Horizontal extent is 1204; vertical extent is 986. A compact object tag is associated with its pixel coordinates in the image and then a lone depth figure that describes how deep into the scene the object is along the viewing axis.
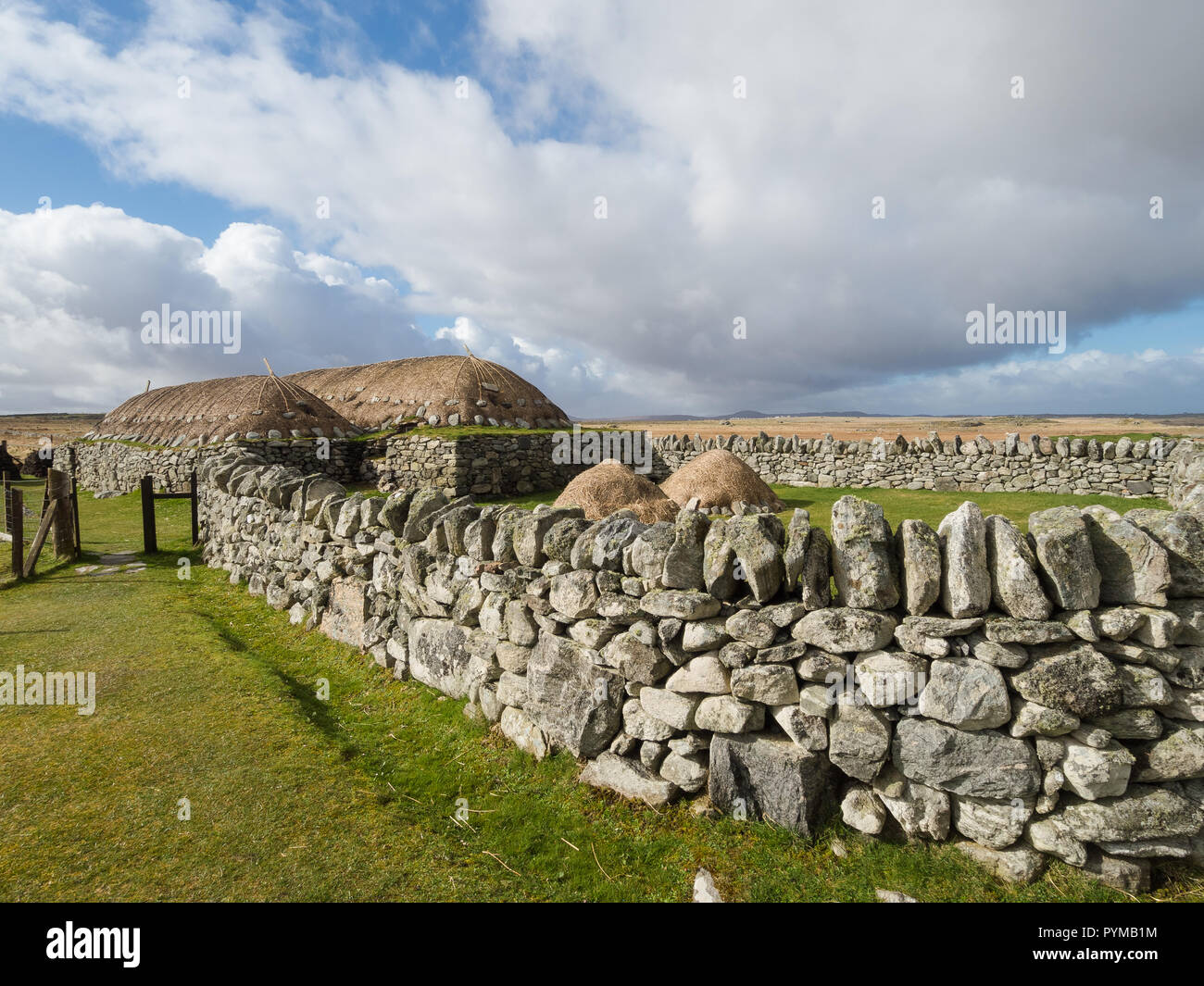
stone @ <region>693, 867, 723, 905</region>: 3.81
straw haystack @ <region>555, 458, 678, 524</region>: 14.42
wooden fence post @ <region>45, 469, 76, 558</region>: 12.20
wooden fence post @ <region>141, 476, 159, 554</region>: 13.41
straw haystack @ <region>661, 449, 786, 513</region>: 15.91
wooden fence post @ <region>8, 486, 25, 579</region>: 11.39
